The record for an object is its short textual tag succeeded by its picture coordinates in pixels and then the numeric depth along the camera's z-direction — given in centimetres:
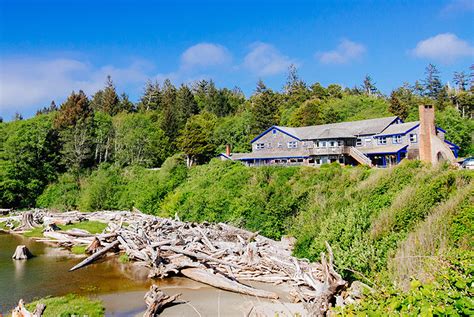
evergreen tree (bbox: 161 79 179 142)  6794
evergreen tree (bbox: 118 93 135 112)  8690
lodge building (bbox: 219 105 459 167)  3712
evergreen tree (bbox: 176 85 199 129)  7871
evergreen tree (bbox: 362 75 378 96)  10712
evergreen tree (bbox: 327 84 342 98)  9081
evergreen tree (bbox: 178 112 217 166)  5928
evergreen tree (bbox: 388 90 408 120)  6812
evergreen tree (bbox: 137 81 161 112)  9156
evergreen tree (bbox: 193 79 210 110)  9619
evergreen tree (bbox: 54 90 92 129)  5794
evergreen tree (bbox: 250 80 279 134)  6912
